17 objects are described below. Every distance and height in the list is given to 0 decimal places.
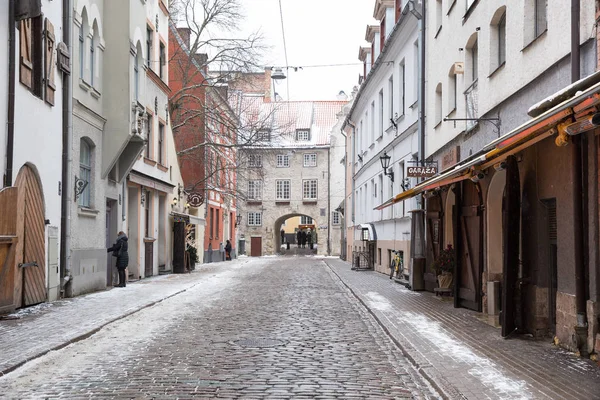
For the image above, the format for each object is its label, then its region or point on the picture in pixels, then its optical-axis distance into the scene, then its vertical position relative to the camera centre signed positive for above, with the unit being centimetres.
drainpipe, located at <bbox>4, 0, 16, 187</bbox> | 1255 +230
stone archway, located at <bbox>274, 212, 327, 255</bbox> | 6222 -36
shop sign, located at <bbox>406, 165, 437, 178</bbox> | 1798 +151
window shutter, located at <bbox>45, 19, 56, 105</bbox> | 1475 +350
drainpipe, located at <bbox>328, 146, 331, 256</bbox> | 6184 +260
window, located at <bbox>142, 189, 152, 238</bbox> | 2609 +57
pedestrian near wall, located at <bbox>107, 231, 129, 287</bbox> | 2009 -58
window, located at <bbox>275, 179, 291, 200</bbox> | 6456 +373
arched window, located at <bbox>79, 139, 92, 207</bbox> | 1786 +156
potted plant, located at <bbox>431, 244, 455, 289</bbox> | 1611 -77
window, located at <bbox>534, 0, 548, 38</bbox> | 1096 +329
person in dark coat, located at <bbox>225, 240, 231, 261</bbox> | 4953 -124
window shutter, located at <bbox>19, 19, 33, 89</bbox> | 1330 +334
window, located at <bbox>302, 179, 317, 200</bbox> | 6438 +389
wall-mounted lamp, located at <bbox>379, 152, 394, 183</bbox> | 2540 +246
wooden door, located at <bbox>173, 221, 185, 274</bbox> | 2934 -62
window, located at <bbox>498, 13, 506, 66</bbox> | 1327 +354
